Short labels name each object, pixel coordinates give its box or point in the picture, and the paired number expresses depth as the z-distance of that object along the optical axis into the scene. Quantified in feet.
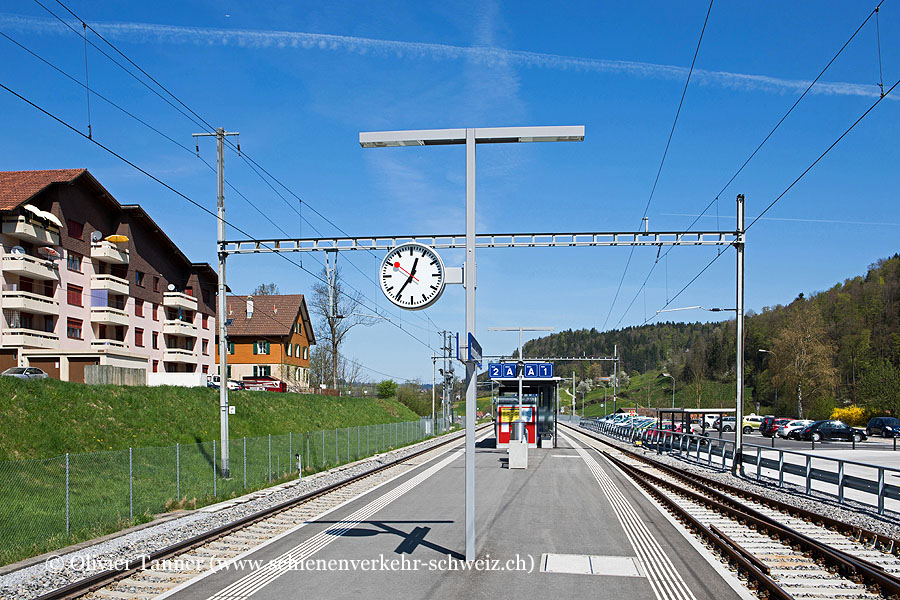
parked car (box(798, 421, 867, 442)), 163.94
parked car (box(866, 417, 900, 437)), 183.93
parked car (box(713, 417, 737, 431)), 235.36
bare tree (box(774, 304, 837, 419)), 251.19
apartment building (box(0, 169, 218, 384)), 132.77
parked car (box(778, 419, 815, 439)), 183.83
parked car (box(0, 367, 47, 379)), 110.01
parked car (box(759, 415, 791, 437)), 200.52
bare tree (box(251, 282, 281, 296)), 326.30
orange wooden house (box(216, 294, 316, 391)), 224.33
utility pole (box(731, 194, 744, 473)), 85.20
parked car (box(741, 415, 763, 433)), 238.48
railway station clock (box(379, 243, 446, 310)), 34.17
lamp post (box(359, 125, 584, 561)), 34.65
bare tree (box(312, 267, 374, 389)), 195.03
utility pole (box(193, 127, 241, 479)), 76.33
